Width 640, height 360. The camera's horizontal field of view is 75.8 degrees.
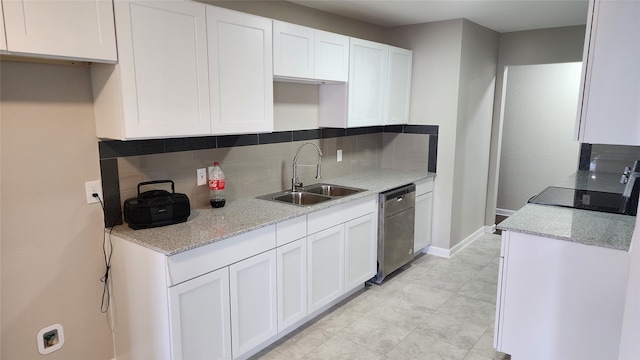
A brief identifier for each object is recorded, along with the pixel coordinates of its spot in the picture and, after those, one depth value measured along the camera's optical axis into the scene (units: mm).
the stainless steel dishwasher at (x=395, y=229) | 3561
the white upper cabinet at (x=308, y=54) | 2777
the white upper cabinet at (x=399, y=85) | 3985
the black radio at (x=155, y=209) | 2227
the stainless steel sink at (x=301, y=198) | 3297
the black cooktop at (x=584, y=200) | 2759
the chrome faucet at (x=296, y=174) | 3387
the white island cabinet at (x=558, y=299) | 2131
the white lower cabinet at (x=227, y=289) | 2068
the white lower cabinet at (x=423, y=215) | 4117
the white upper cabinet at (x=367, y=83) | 3486
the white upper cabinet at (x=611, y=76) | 1869
